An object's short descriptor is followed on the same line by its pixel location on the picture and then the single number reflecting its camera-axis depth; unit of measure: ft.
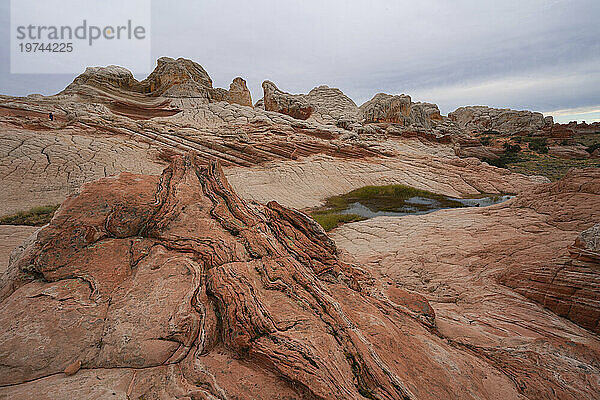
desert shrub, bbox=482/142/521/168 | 121.80
